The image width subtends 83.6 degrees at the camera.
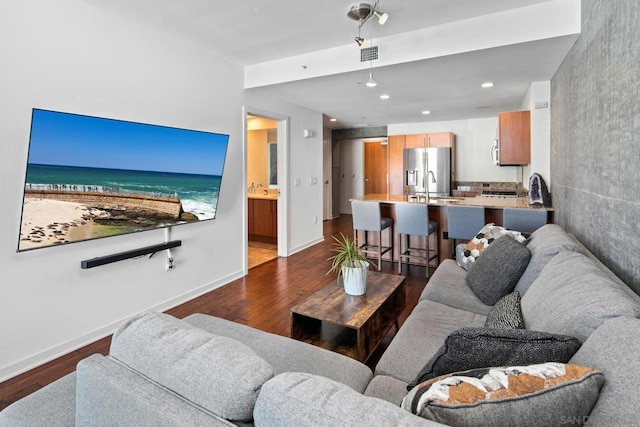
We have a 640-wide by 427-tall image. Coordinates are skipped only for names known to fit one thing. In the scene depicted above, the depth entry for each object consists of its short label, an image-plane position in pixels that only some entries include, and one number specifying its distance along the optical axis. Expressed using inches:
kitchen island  166.2
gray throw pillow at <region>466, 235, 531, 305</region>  90.5
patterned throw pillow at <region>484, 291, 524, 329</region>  65.5
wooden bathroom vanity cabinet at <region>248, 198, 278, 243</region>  248.0
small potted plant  100.3
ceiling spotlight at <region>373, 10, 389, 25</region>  108.8
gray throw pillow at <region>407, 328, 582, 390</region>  42.1
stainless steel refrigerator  284.2
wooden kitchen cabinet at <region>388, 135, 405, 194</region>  304.1
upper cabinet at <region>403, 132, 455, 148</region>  286.5
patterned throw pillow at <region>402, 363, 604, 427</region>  31.3
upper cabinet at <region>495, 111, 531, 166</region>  169.3
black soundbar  107.9
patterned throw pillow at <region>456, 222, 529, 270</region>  118.4
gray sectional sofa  31.1
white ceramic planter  100.3
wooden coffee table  86.3
